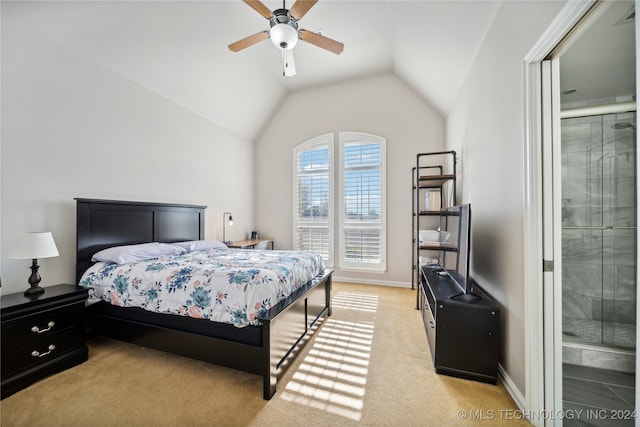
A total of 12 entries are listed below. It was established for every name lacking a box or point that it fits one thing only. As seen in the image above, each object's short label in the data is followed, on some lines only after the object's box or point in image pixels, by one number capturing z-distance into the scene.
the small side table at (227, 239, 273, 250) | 4.21
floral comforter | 1.82
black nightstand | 1.75
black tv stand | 1.82
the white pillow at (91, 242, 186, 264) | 2.44
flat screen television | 2.02
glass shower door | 2.03
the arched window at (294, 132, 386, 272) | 4.52
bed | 1.81
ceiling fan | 2.06
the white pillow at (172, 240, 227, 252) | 3.25
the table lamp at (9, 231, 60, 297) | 1.93
